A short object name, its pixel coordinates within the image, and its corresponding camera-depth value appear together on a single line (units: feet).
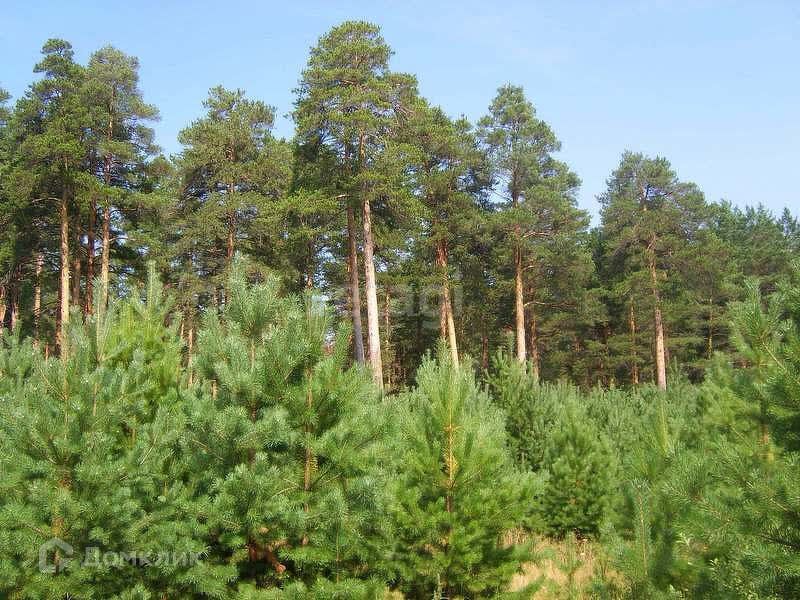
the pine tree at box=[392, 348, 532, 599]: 21.11
